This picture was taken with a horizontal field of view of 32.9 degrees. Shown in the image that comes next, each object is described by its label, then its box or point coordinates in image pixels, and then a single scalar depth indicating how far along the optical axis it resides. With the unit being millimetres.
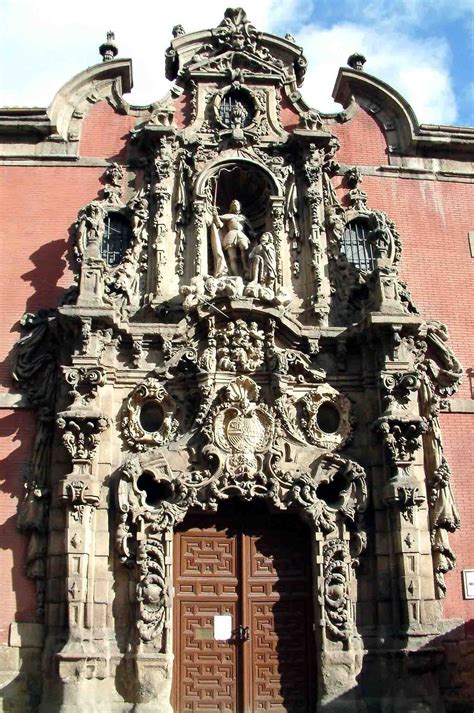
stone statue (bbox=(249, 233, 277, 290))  12227
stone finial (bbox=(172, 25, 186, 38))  14166
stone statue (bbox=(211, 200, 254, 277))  12680
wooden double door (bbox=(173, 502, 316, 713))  10867
